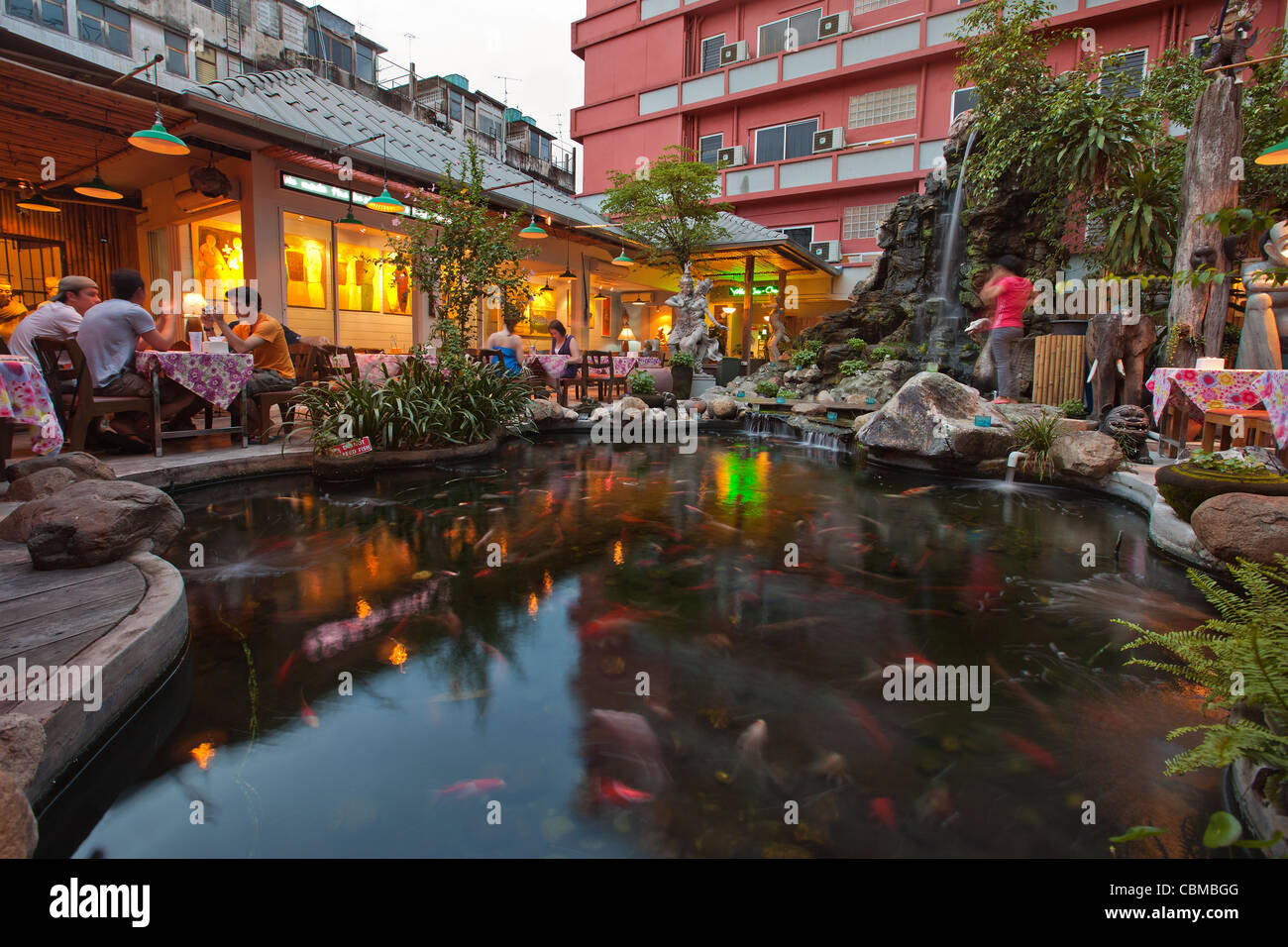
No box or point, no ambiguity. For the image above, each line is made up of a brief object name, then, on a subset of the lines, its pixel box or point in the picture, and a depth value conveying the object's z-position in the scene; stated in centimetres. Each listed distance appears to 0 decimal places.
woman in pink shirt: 870
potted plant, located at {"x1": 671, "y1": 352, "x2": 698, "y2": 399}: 1380
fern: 162
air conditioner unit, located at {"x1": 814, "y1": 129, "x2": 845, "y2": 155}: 2003
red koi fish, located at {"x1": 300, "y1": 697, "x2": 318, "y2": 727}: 235
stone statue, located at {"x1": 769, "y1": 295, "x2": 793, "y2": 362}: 1934
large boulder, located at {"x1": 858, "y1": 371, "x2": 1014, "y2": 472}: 690
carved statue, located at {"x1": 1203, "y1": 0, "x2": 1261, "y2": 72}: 678
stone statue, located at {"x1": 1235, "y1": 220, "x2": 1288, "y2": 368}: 585
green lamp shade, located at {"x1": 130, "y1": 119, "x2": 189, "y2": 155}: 693
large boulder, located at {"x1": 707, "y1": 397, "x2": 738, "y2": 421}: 1178
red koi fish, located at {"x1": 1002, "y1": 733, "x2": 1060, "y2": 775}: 214
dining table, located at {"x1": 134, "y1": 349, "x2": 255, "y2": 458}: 582
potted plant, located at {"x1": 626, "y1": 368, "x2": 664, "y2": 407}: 1177
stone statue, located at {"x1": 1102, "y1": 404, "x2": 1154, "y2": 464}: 665
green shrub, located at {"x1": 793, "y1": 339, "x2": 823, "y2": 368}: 1470
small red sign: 614
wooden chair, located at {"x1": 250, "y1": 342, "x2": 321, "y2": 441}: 699
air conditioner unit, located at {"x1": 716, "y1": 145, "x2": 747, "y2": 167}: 2219
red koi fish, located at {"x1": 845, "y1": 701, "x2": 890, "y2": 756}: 222
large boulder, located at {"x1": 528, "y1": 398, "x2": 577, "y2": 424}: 980
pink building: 1848
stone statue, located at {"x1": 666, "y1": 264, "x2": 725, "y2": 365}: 1524
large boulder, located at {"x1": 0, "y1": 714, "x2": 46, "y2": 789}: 167
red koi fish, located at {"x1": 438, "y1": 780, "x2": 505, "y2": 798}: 196
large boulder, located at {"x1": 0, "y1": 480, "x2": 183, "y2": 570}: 297
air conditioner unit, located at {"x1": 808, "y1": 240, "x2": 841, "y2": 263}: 2055
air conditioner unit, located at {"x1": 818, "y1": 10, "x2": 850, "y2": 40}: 1989
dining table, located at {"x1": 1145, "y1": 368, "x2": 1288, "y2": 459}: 463
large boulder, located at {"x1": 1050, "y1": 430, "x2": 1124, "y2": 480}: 611
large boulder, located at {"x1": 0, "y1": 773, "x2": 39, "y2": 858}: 136
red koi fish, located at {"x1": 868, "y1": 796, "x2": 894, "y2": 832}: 186
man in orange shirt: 693
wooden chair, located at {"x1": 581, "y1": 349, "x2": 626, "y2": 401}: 1172
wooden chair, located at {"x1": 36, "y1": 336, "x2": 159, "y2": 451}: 533
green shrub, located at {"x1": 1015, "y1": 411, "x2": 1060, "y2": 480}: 657
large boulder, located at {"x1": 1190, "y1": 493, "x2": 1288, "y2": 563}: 332
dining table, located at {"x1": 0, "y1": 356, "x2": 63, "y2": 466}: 428
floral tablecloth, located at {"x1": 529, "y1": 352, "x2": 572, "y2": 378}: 1179
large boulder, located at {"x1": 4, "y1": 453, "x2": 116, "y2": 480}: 418
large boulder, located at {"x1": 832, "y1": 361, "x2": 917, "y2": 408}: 1234
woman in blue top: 984
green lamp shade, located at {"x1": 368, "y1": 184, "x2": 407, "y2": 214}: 981
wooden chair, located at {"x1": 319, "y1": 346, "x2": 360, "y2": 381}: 819
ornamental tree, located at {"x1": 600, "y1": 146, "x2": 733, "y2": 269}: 1505
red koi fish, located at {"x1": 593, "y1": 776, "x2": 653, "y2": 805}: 193
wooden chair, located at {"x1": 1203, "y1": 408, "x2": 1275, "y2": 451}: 504
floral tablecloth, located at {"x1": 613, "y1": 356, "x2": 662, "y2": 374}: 1338
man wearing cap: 561
